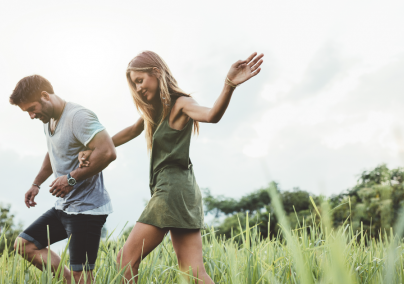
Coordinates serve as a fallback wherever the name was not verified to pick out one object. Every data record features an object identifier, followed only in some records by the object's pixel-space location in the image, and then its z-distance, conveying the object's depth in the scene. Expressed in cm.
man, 226
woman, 181
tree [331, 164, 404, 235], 747
